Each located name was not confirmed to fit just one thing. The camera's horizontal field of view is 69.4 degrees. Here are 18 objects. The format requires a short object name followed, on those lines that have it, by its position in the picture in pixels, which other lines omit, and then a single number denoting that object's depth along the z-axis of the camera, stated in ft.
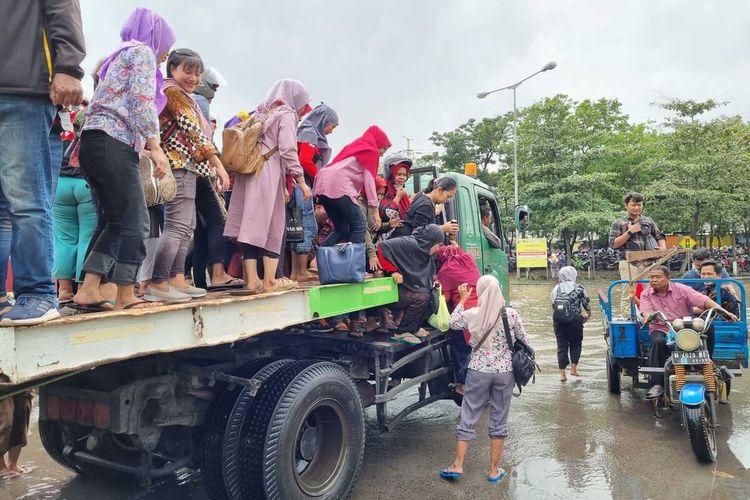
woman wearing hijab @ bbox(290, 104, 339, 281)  14.23
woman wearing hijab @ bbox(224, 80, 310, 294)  11.12
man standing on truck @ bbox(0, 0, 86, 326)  6.60
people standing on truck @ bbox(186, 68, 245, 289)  11.71
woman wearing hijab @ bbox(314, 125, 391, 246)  13.52
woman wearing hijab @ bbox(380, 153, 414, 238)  16.46
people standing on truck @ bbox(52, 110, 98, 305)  11.01
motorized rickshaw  12.89
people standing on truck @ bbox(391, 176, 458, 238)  14.52
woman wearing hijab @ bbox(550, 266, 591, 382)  20.66
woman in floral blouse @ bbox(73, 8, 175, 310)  7.98
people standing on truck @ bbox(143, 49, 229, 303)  10.39
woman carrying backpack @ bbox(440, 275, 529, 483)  12.33
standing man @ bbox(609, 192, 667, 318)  20.17
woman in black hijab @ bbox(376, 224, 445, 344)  13.60
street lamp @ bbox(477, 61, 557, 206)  65.43
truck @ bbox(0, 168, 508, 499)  7.04
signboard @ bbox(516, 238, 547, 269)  66.85
